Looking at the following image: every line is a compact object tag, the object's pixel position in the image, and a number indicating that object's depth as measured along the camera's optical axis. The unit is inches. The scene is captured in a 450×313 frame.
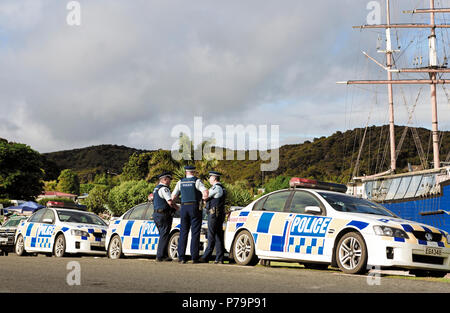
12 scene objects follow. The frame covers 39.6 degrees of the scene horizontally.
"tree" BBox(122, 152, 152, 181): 3115.2
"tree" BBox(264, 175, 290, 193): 2493.8
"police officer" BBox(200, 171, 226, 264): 509.7
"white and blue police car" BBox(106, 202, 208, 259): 571.5
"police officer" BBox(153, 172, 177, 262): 544.4
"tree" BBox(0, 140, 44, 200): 3240.7
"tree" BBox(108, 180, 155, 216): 2337.6
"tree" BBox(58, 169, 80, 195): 5974.4
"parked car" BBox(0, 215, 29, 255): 823.7
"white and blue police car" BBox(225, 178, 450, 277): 394.3
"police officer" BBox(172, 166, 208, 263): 506.3
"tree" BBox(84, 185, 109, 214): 2709.2
